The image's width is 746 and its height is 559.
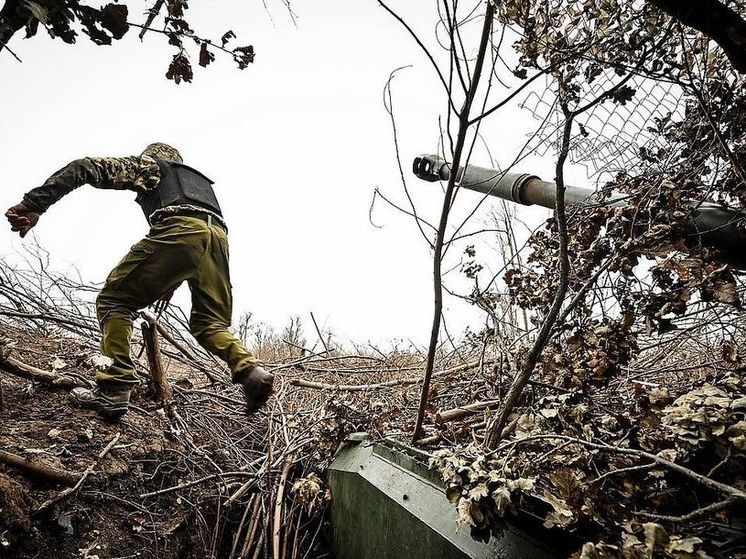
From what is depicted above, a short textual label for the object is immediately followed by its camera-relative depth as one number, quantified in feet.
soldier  8.75
